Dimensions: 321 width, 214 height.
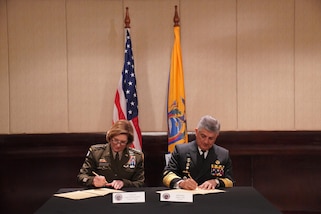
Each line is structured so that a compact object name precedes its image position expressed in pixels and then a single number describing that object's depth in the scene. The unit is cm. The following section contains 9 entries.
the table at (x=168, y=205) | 220
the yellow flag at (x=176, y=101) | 454
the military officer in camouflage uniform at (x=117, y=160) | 321
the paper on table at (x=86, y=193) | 261
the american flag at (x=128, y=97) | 462
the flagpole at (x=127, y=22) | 470
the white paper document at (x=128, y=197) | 245
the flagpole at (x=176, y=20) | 469
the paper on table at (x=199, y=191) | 272
